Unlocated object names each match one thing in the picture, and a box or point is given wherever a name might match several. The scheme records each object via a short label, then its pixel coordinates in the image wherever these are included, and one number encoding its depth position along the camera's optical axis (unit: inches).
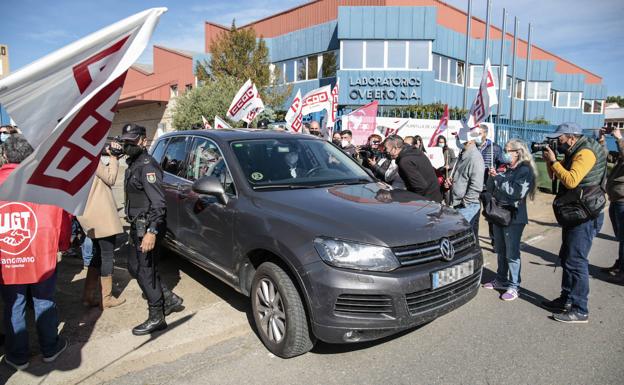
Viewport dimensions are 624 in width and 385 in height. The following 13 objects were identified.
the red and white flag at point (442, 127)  406.9
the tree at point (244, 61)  896.3
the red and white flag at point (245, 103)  400.8
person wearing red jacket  119.6
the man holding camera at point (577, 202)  158.6
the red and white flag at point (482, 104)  307.6
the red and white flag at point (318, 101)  412.2
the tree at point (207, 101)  832.9
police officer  148.9
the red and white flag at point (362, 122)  407.2
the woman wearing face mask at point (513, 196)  180.1
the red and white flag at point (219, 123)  406.9
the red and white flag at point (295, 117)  413.0
